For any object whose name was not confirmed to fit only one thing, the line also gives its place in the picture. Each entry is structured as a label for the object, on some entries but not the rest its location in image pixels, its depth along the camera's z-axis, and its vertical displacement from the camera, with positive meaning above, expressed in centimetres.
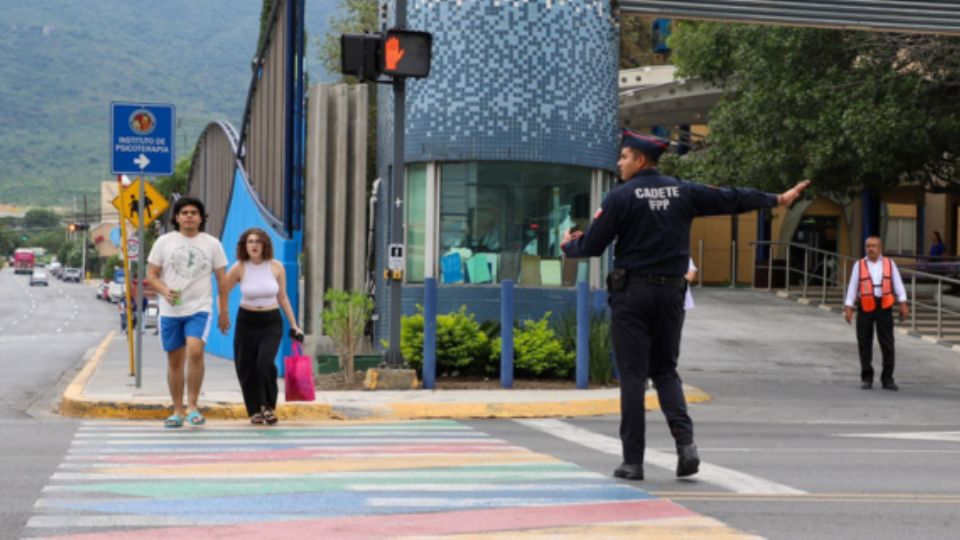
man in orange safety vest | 1986 -85
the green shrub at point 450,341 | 1756 -127
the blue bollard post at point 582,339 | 1747 -122
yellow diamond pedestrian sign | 1869 +27
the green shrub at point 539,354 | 1778 -142
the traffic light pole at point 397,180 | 1641 +51
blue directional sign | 1725 +97
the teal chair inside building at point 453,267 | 1922 -47
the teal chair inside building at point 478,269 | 1922 -49
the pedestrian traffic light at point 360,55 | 1578 +177
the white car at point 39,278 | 15138 -542
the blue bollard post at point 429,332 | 1684 -112
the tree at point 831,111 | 2923 +244
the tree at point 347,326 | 1744 -111
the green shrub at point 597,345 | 1817 -133
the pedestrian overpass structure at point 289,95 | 1998 +190
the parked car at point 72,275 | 17421 -579
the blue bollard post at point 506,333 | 1717 -115
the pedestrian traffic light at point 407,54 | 1590 +179
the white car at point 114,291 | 9986 -452
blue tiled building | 1898 +99
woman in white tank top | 1352 -87
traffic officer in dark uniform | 936 -21
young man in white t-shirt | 1317 -57
